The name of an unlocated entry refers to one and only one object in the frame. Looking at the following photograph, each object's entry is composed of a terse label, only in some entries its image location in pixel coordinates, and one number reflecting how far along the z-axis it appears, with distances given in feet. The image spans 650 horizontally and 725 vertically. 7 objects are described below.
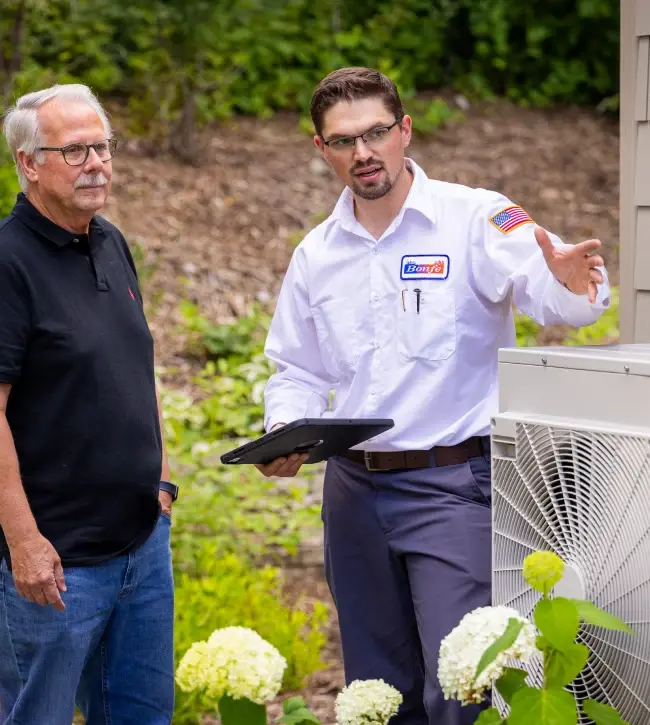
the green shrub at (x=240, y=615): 24.72
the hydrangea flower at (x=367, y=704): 13.29
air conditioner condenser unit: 12.62
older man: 16.70
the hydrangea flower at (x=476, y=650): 11.27
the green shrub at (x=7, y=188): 46.14
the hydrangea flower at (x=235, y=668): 12.18
